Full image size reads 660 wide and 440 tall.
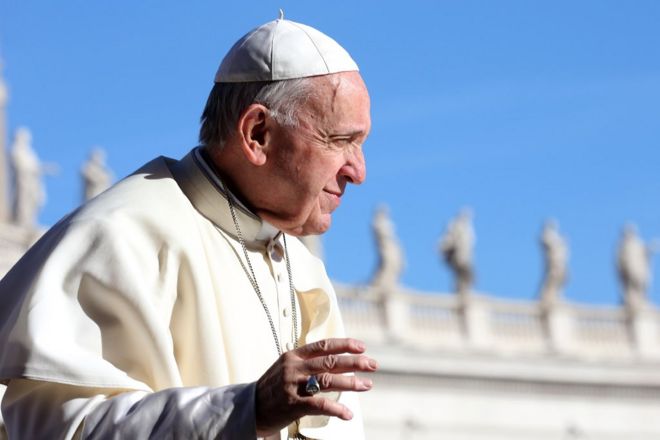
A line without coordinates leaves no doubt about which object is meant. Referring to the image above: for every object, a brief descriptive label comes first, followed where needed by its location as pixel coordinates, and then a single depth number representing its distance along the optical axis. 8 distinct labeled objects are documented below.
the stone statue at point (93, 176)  28.19
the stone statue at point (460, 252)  31.88
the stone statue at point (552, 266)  32.75
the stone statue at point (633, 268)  33.59
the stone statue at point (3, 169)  40.31
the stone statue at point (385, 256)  30.42
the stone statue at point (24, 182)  30.08
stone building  30.30
